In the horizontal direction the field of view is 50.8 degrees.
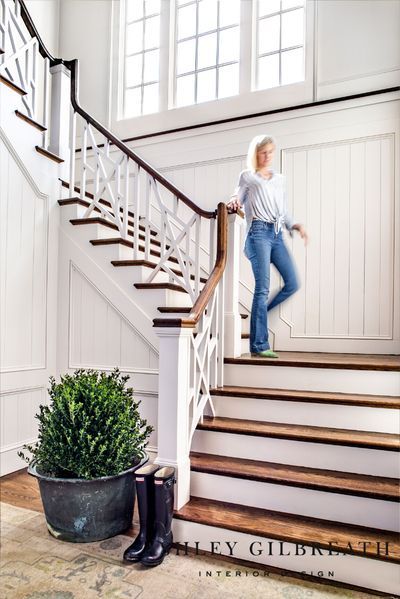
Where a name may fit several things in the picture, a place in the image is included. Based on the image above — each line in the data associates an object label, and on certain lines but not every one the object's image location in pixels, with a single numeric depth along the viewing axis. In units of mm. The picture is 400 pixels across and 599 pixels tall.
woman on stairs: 2754
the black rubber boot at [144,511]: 1787
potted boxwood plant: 1891
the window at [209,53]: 3768
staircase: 1697
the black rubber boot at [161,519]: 1742
